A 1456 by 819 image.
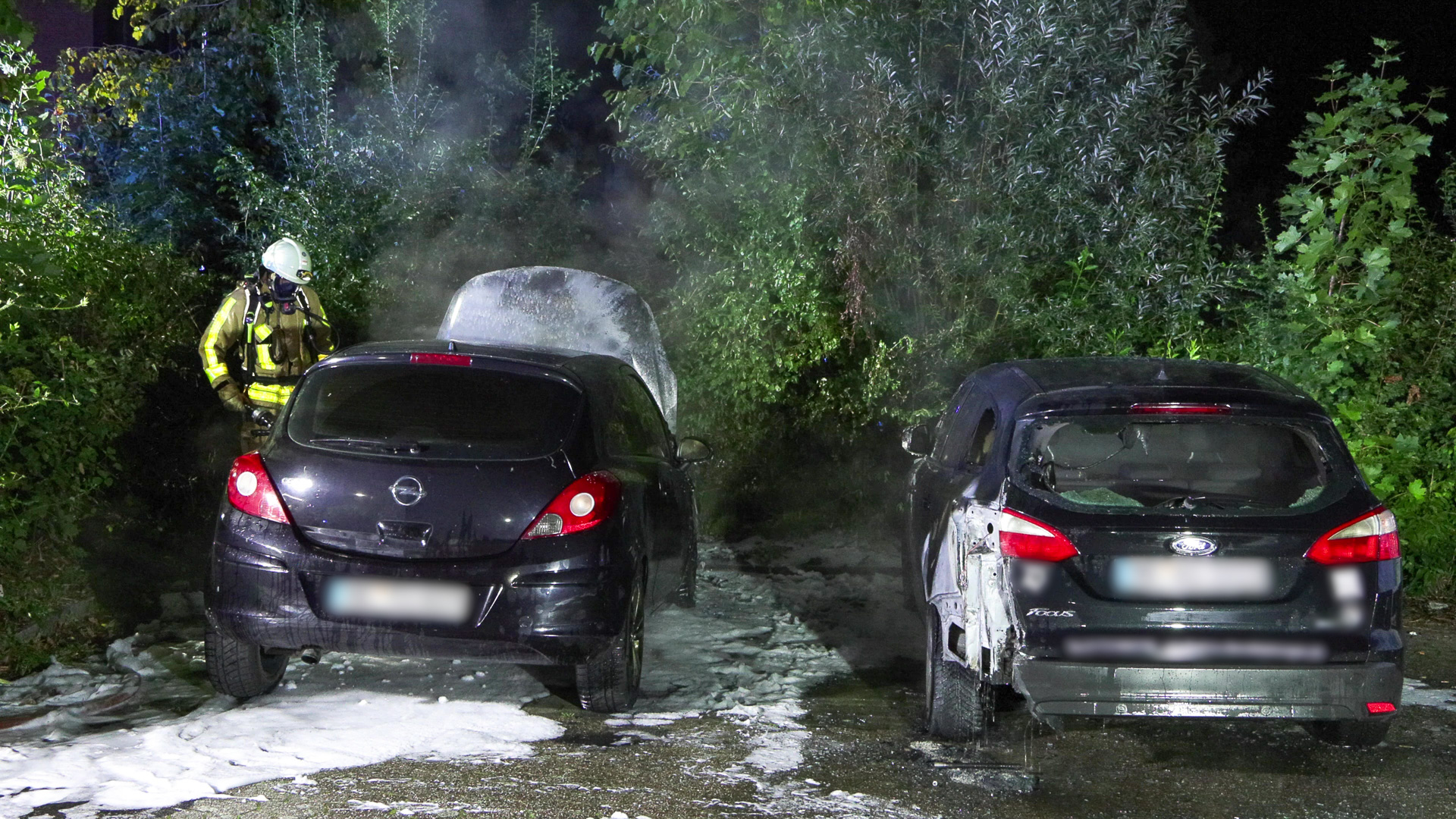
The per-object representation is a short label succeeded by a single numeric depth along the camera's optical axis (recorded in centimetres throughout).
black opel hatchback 536
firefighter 807
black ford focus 485
